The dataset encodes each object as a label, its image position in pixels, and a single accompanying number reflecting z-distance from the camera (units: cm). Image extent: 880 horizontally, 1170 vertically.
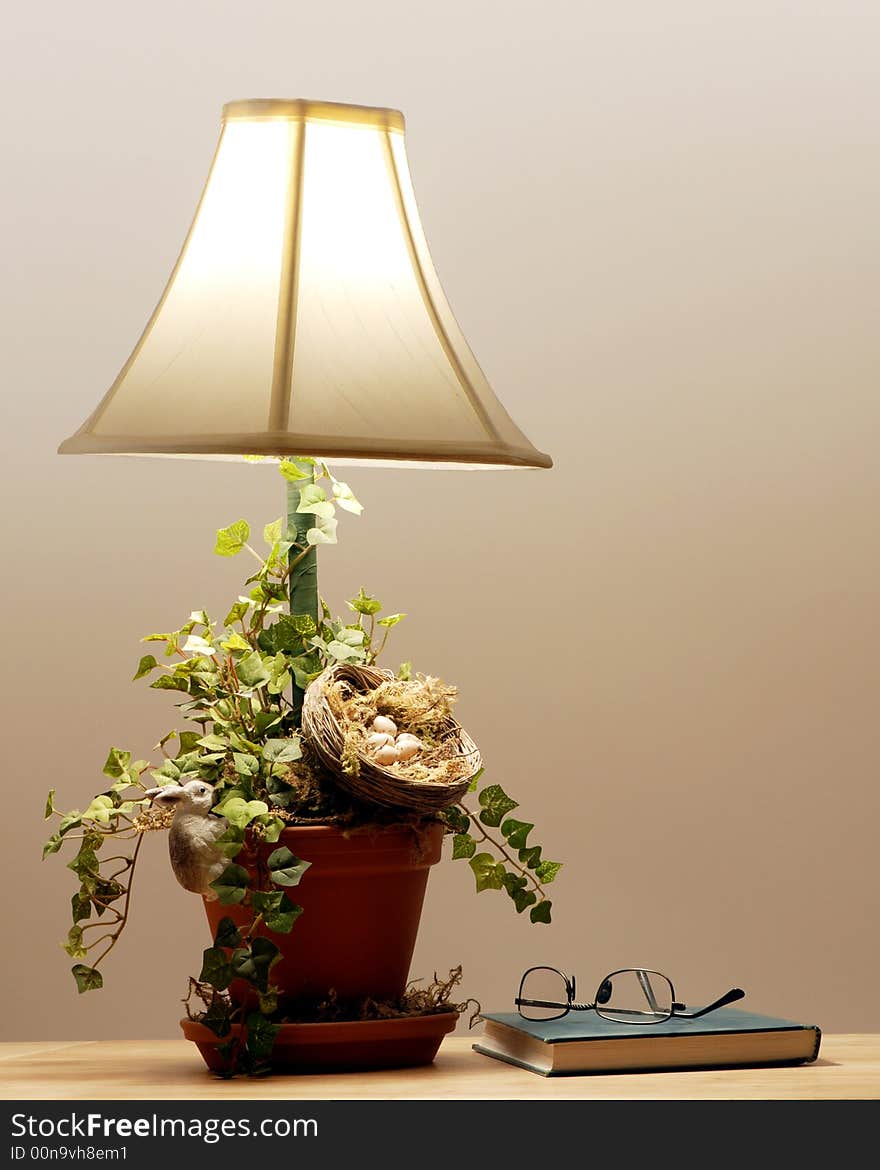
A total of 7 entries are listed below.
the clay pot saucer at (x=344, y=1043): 195
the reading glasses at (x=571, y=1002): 203
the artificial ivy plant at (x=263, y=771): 193
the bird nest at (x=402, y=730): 194
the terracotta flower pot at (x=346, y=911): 196
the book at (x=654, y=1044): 196
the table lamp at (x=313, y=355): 193
